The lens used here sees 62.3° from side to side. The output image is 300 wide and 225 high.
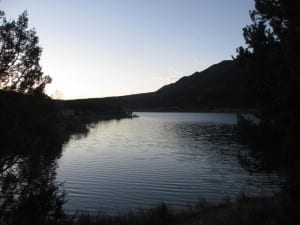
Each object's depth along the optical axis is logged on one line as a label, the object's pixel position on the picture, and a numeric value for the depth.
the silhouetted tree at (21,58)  7.16
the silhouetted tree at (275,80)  6.26
